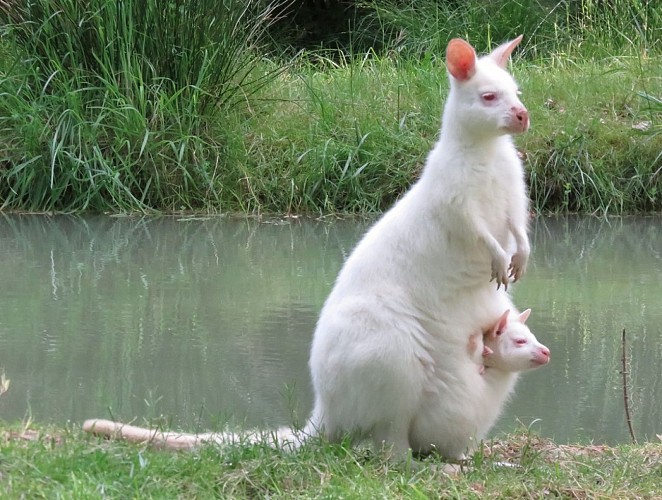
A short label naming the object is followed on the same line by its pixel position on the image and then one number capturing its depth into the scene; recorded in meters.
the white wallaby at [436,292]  6.73
